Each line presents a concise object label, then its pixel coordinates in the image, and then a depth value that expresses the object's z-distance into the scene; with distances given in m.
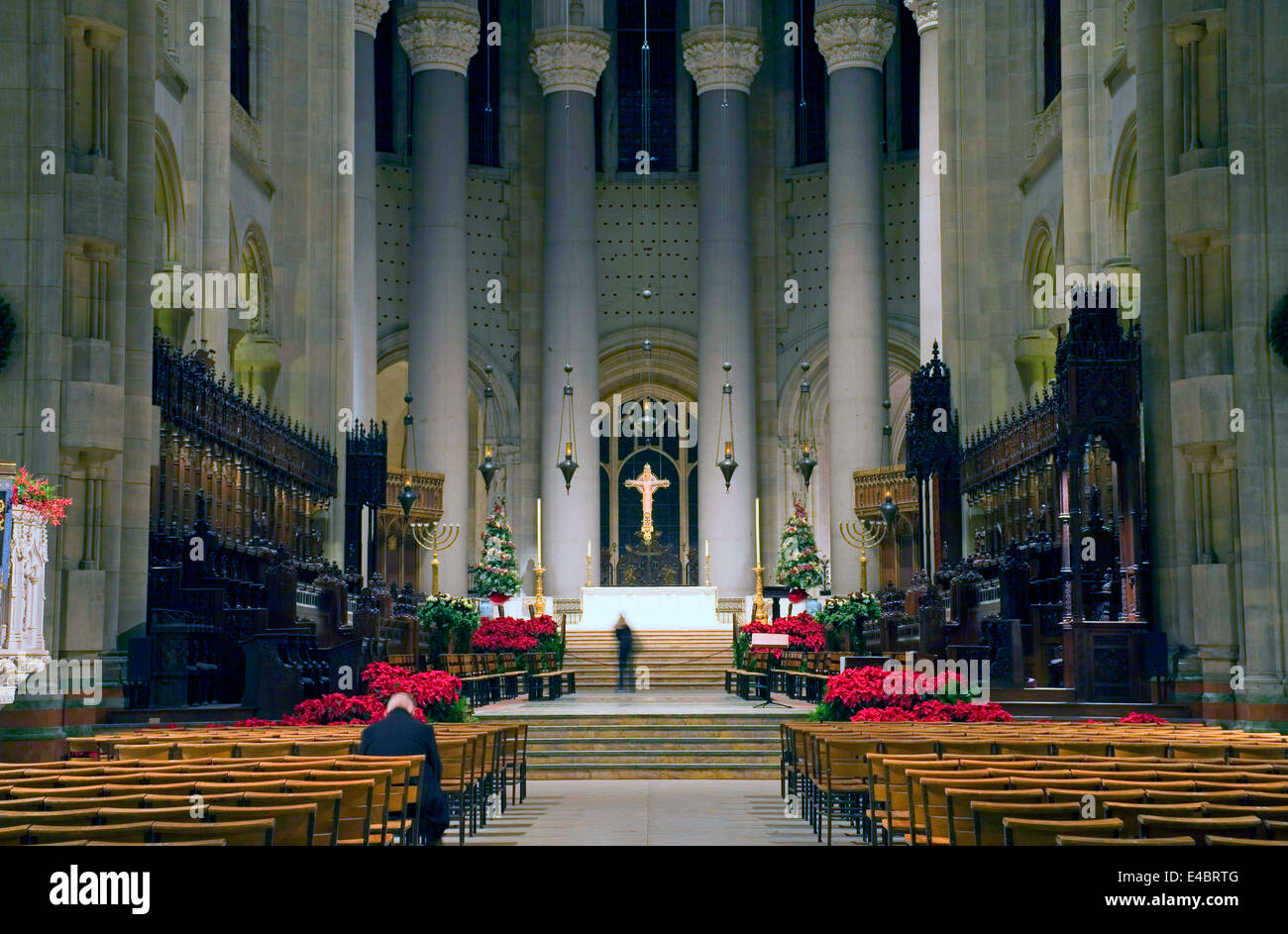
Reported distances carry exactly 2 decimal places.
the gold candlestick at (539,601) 35.95
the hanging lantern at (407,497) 31.61
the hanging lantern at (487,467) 32.88
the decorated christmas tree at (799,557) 34.22
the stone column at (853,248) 37.94
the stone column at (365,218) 36.94
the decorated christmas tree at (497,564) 34.72
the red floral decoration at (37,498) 13.87
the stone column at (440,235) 38.66
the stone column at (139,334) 18.55
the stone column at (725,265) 39.44
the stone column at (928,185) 34.12
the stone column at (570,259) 39.84
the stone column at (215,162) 26.12
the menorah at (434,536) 35.31
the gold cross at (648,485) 39.44
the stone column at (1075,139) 25.67
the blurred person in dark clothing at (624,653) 31.55
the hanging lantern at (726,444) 36.94
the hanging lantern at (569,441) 37.25
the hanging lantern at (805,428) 42.62
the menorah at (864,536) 35.97
